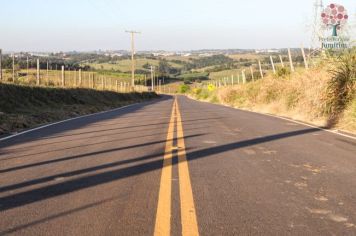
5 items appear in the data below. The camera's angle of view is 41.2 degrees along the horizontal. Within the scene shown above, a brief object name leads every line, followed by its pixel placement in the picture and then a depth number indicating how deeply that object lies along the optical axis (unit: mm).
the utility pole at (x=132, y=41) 71012
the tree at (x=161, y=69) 194625
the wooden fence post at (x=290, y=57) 24081
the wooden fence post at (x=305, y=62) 19753
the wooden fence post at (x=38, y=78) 28938
